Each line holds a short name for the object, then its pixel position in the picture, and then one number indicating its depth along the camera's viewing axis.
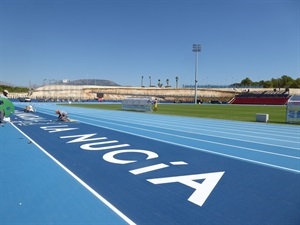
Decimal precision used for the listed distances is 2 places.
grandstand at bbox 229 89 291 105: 68.00
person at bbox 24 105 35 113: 27.26
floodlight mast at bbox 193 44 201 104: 65.01
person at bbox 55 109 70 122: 18.27
